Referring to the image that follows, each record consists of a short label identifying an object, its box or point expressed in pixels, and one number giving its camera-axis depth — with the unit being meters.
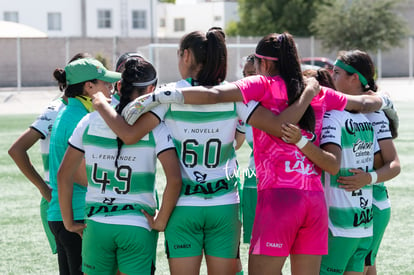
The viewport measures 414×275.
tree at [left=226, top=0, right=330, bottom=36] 49.97
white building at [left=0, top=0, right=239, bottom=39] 47.41
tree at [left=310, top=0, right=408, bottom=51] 42.66
